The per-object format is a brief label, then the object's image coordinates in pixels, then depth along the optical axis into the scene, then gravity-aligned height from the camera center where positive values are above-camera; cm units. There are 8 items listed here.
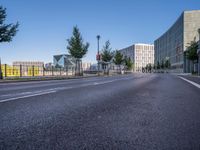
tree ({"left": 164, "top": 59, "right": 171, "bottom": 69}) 8069 +363
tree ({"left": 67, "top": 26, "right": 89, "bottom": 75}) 2664 +426
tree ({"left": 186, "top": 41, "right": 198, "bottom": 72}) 3725 +448
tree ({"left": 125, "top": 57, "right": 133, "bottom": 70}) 7832 +361
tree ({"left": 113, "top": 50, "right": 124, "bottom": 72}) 5263 +437
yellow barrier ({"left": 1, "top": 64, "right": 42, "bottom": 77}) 2366 +2
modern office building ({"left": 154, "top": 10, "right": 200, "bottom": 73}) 6479 +1517
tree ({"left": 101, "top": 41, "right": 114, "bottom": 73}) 4065 +442
